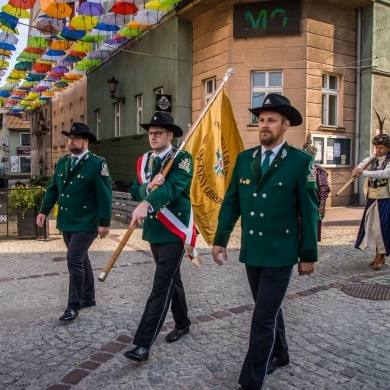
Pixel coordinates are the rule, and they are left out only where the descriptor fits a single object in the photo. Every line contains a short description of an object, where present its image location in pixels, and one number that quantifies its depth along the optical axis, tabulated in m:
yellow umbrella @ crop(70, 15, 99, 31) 13.69
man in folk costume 6.76
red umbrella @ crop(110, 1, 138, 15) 13.36
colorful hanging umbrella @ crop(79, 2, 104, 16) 13.30
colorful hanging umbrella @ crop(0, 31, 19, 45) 15.09
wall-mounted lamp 20.27
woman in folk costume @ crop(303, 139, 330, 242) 7.73
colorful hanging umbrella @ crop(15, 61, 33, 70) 20.58
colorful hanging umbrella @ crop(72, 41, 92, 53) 17.34
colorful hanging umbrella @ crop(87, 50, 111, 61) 18.71
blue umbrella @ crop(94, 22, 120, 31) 14.52
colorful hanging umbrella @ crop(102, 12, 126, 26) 14.05
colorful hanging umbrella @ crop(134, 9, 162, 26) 14.34
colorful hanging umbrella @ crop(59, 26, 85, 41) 15.10
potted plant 9.97
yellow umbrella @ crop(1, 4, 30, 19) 12.89
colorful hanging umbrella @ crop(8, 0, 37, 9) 12.45
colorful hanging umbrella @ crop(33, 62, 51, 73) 20.48
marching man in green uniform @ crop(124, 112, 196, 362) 3.70
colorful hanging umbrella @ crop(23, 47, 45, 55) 18.36
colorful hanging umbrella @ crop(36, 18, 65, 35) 14.63
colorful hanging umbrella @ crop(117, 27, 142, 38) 15.48
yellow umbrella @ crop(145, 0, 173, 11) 13.11
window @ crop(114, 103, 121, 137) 21.64
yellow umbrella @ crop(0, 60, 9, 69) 17.64
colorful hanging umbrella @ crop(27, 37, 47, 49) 17.06
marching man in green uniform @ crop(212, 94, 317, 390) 3.17
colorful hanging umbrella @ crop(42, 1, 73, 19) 13.00
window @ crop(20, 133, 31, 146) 55.78
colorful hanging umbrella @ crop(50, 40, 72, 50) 17.09
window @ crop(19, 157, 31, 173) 55.14
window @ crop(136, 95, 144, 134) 19.05
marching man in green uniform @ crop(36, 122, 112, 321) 4.84
